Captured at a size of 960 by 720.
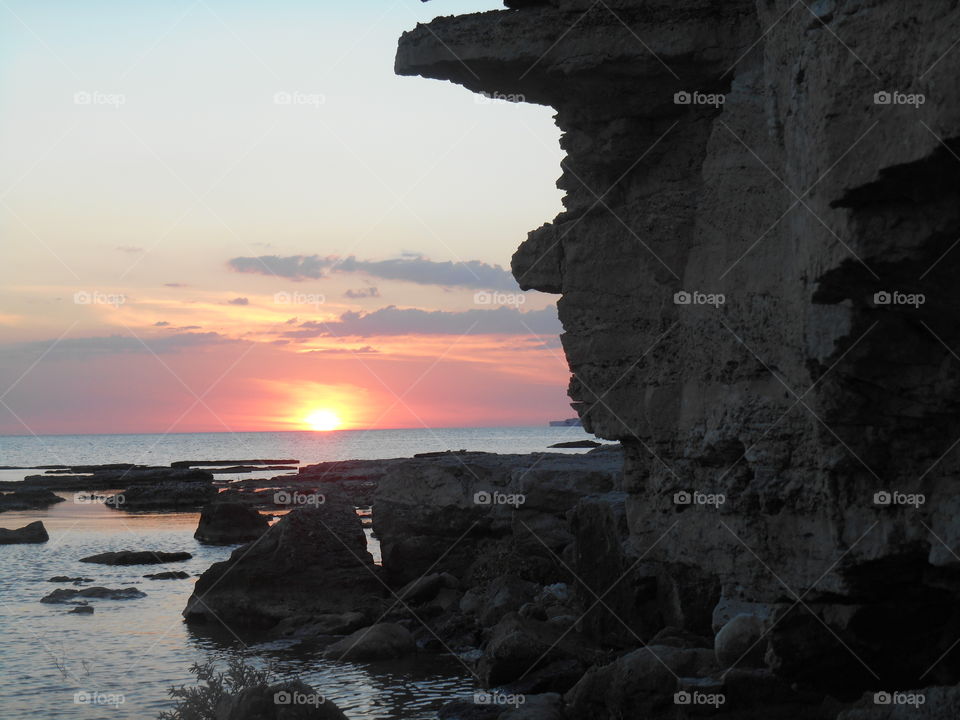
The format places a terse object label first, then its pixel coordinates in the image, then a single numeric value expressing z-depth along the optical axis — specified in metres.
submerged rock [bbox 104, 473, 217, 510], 52.62
